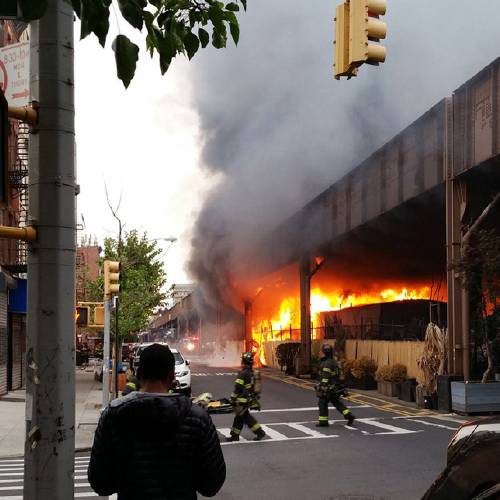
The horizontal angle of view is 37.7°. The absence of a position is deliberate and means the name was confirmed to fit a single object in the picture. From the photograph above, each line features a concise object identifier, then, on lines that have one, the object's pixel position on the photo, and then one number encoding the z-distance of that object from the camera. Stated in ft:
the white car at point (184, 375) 65.16
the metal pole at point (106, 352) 48.62
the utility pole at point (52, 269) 10.91
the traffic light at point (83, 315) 51.80
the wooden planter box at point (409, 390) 61.05
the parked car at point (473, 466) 12.01
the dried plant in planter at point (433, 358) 56.90
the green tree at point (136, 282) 96.78
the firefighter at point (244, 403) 38.75
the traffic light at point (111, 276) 49.16
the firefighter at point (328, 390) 43.65
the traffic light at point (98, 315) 53.26
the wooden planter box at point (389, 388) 64.17
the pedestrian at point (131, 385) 29.73
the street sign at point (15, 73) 16.47
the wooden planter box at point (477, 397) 50.83
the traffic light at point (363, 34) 23.08
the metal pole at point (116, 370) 53.88
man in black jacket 9.54
